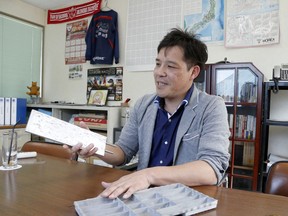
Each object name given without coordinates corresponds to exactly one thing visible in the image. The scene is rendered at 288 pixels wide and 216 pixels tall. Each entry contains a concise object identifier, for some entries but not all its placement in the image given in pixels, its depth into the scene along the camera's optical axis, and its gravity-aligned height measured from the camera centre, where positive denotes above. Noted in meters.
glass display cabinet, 1.97 -0.08
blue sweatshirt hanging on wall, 2.93 +0.75
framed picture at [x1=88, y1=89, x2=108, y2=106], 2.99 +0.05
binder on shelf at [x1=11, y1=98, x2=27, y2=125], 2.85 -0.13
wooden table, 0.63 -0.28
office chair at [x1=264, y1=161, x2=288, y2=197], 0.96 -0.29
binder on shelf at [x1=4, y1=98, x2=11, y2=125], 2.78 -0.15
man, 1.05 -0.08
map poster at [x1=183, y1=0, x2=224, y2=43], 2.36 +0.84
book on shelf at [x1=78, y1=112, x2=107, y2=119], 2.66 -0.16
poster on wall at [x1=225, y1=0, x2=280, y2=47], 2.12 +0.73
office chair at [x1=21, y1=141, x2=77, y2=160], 1.34 -0.28
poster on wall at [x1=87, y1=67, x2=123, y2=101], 2.96 +0.25
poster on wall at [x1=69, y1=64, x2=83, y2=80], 3.29 +0.39
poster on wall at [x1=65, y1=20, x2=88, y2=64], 3.25 +0.78
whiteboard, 2.63 +0.84
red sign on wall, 3.12 +1.18
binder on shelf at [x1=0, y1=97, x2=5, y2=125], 2.74 -0.13
